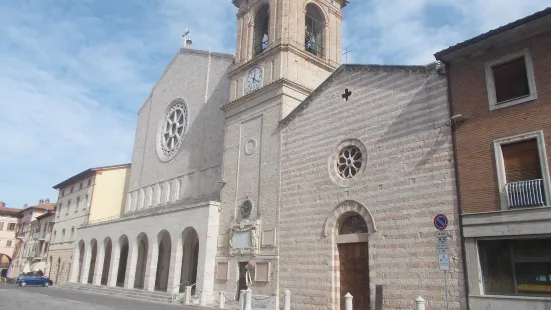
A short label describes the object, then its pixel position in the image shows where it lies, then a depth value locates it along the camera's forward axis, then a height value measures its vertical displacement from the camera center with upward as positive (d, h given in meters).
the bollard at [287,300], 16.56 -0.70
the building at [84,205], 38.12 +5.90
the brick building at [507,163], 11.56 +3.38
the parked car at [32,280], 36.66 -0.63
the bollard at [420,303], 11.65 -0.45
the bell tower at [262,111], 20.05 +8.14
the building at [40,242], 44.19 +3.18
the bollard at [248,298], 16.56 -0.68
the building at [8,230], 61.00 +5.51
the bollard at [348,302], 13.55 -0.55
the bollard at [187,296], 21.61 -0.87
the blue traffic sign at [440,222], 11.21 +1.56
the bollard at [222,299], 20.32 -0.92
